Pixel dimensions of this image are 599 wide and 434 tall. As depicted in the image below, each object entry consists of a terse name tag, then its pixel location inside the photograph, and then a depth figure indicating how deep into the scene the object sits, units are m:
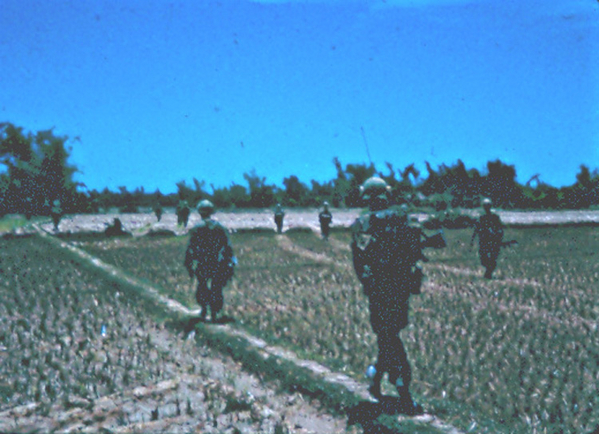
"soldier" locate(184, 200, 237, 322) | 8.85
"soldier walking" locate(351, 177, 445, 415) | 5.29
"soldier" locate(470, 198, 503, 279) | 13.30
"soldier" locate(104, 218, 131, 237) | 29.58
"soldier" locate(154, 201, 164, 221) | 37.03
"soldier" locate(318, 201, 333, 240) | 26.83
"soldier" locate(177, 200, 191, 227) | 31.72
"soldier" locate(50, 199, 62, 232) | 29.25
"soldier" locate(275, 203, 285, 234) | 29.81
